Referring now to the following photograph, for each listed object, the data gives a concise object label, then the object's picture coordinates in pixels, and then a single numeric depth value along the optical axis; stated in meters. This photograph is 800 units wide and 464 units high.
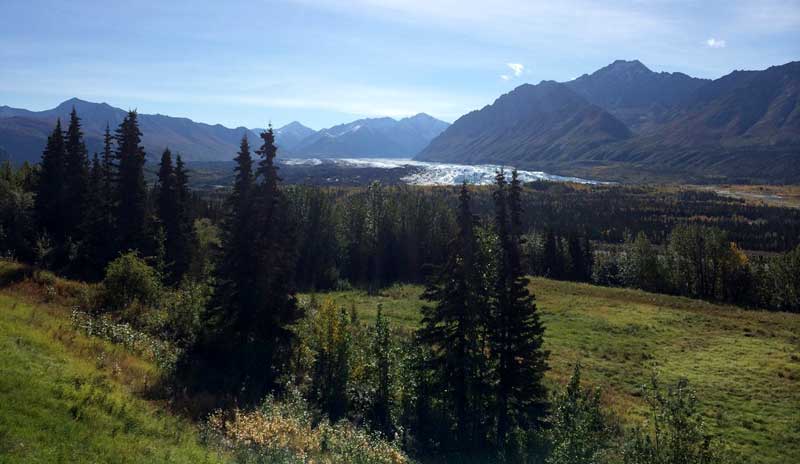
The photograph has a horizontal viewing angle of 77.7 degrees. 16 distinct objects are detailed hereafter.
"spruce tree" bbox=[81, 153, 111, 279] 45.47
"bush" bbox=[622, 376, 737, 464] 15.45
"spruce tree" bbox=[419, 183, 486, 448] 27.05
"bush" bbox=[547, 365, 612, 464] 17.92
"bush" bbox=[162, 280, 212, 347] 30.14
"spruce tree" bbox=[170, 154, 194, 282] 53.06
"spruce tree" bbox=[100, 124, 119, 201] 50.71
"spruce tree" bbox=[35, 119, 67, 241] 51.81
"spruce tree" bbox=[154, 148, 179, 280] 53.12
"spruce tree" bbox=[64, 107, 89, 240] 51.24
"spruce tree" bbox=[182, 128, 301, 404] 29.38
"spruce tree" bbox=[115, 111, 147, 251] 48.00
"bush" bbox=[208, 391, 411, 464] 16.73
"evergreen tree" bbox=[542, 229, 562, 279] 106.44
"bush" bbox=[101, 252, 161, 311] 30.97
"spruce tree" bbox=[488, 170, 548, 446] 26.83
